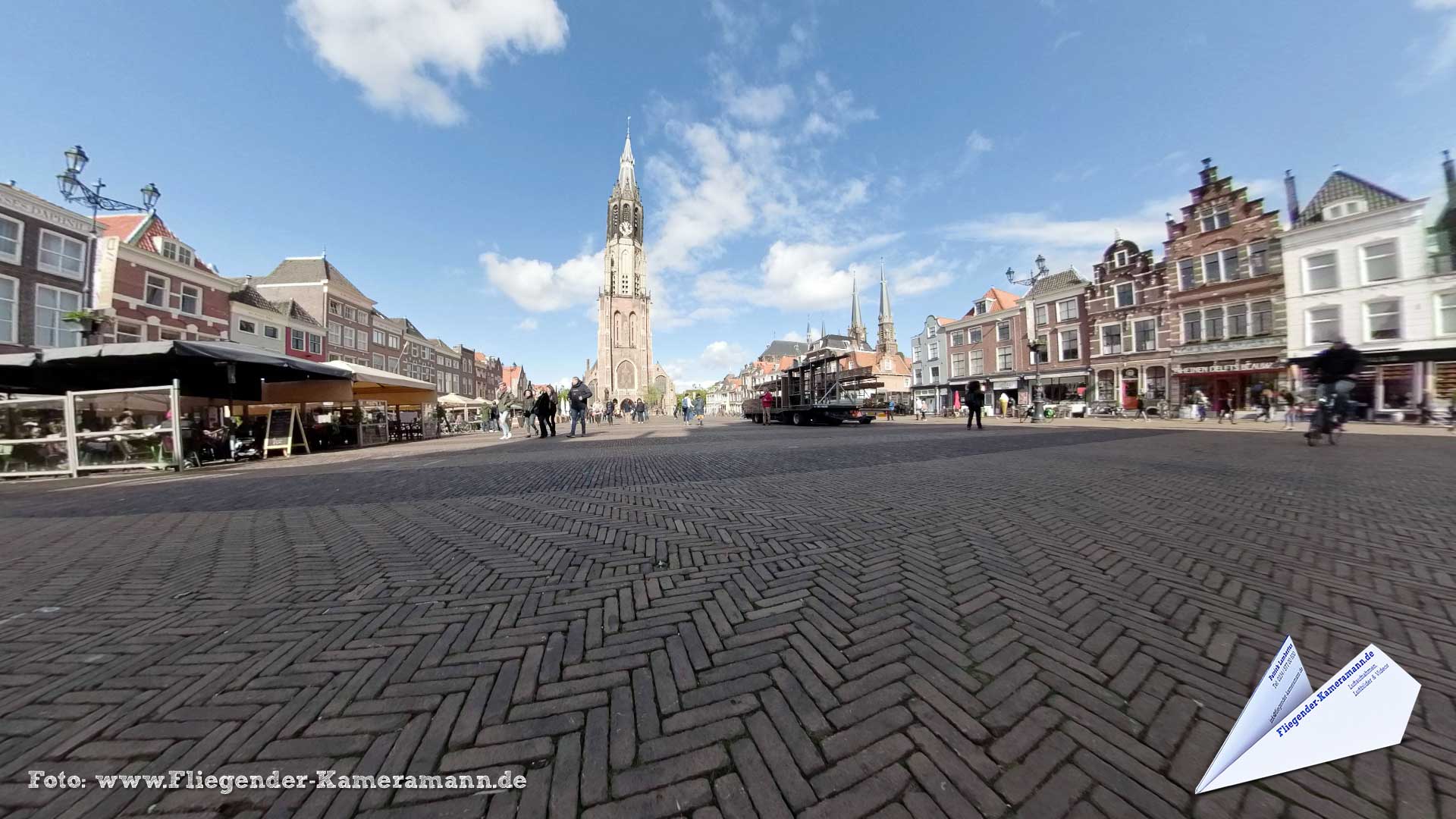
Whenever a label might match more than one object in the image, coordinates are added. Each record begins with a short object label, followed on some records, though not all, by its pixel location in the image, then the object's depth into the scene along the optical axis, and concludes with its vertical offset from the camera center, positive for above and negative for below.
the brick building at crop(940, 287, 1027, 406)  34.03 +5.86
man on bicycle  8.92 +0.87
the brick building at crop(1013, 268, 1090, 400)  29.23 +5.41
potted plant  12.90 +3.24
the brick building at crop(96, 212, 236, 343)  19.30 +6.76
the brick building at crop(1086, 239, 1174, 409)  24.94 +5.10
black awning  8.95 +1.44
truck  19.25 +1.46
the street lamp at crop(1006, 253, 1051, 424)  24.25 +5.00
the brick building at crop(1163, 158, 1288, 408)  21.23 +5.90
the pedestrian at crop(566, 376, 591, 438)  15.60 +1.03
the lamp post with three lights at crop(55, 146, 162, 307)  14.41 +8.05
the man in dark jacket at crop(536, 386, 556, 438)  15.56 +0.58
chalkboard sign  11.66 +0.04
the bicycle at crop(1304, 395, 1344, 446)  9.48 -0.14
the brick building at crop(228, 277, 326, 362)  25.23 +6.26
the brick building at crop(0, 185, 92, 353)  16.25 +6.12
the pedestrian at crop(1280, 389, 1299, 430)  15.66 +0.37
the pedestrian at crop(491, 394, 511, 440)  16.25 +0.53
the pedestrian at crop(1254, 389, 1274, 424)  19.09 +0.35
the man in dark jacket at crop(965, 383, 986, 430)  15.77 +0.72
